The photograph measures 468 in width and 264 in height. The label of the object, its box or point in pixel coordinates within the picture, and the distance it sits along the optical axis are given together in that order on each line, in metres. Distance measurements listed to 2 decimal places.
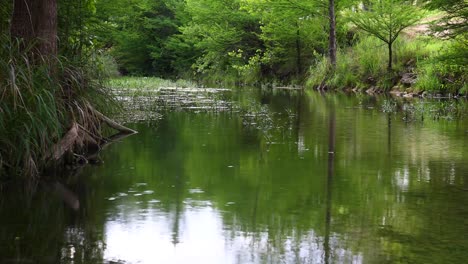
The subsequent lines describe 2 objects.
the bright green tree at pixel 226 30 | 42.31
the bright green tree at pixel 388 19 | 27.09
